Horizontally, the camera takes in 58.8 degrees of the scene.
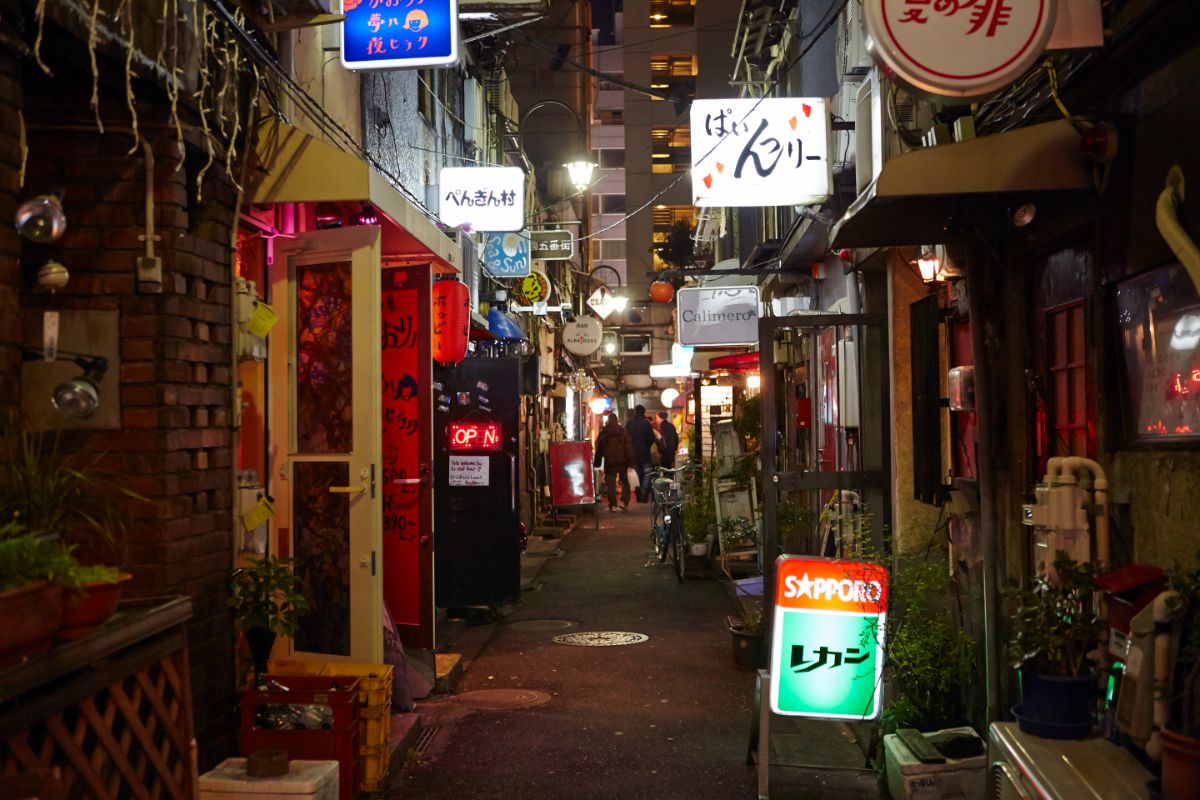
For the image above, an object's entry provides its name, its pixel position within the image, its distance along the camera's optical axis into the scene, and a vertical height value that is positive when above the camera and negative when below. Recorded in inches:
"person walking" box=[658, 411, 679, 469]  1155.3 -12.1
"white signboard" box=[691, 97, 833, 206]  398.9 +105.0
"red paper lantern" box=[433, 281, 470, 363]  420.8 +46.6
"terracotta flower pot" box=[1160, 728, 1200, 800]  129.3 -42.2
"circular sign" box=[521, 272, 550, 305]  817.5 +111.3
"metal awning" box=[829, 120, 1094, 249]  209.8 +51.5
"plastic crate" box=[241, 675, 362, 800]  241.8 -67.3
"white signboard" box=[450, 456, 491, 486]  497.7 -16.5
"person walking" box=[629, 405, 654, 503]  1111.0 -7.7
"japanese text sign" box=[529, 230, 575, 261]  785.6 +142.1
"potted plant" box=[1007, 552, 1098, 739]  167.5 -37.6
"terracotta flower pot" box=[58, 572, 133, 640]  143.7 -22.7
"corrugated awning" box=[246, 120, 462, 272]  264.8 +66.5
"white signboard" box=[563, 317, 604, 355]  1105.4 +101.9
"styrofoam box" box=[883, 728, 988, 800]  240.1 -79.6
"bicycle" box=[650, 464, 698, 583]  619.5 -54.9
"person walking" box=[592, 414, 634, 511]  1022.4 -17.0
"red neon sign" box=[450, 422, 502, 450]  503.2 -0.4
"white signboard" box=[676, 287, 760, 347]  690.2 +73.3
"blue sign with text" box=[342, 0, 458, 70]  363.3 +137.1
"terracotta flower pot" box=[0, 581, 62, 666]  130.6 -22.1
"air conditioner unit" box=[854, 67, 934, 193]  306.8 +92.3
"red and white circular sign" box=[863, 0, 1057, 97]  181.5 +66.9
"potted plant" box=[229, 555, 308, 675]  245.3 -38.1
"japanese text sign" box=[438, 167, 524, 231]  595.5 +134.2
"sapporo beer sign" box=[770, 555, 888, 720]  265.1 -52.4
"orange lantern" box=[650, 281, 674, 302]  874.1 +115.8
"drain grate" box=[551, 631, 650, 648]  450.3 -88.6
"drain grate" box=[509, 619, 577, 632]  487.2 -88.3
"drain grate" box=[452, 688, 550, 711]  352.2 -89.4
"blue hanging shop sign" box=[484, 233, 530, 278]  716.0 +118.5
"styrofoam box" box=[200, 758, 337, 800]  206.7 -67.5
